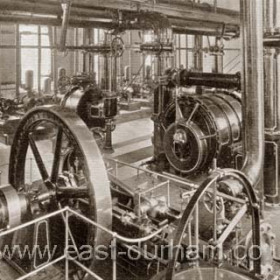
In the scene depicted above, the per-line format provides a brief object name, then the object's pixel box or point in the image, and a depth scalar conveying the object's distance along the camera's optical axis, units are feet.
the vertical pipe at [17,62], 35.09
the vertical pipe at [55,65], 37.02
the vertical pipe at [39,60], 35.68
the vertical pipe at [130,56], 51.49
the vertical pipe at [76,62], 43.26
